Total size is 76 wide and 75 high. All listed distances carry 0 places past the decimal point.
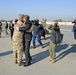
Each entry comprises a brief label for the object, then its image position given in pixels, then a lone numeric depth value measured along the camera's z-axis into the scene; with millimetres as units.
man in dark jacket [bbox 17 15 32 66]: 3132
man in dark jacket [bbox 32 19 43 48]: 4894
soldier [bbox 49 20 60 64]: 3415
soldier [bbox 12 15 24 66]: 3169
